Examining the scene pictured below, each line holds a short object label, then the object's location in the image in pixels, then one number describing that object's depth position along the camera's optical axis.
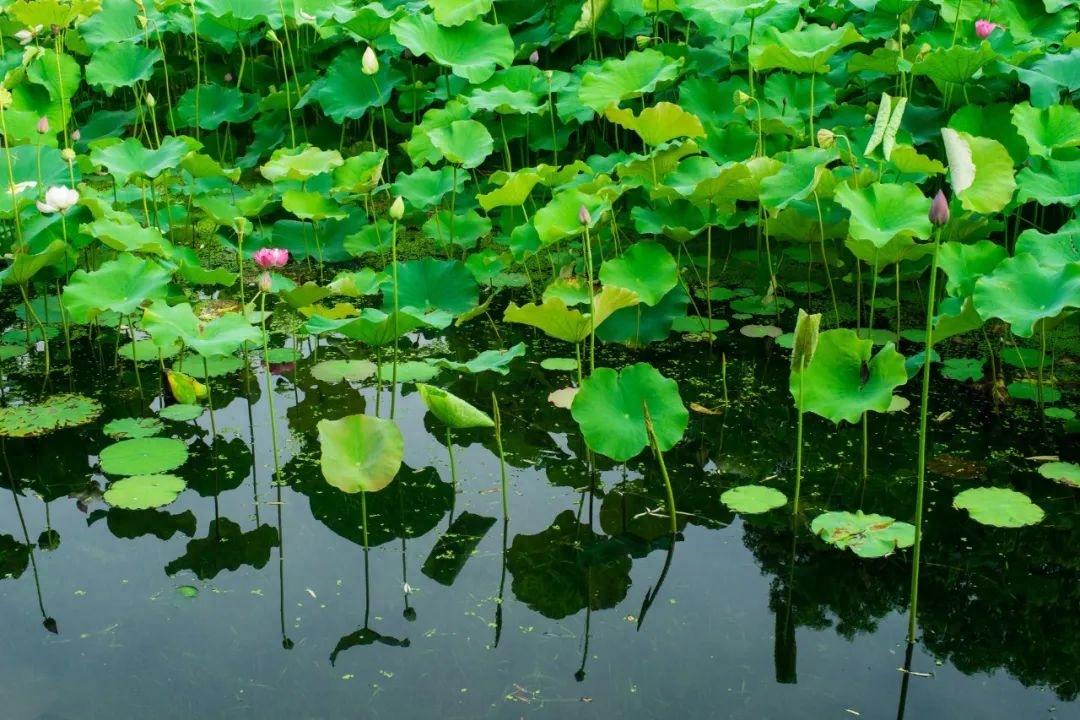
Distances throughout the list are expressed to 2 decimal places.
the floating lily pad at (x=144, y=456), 2.30
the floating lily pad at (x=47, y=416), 2.51
